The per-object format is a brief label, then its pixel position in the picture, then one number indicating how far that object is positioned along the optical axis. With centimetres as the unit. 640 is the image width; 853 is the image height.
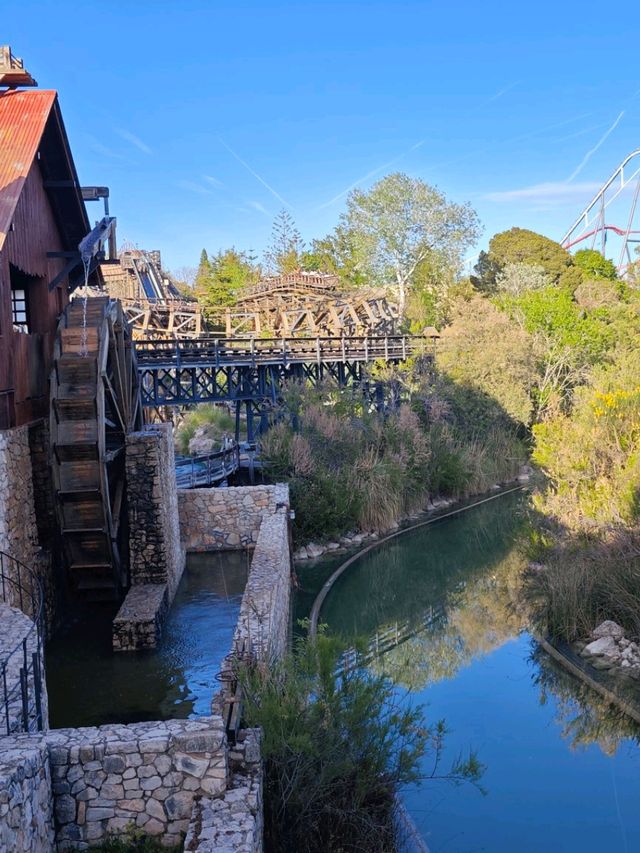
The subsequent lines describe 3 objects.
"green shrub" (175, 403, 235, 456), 2915
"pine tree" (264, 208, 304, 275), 4875
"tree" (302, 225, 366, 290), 4683
